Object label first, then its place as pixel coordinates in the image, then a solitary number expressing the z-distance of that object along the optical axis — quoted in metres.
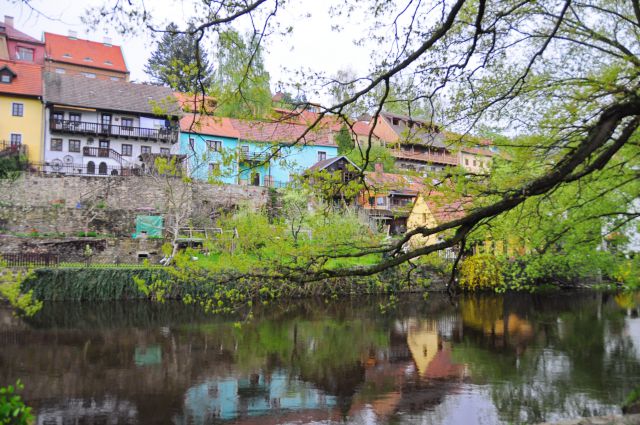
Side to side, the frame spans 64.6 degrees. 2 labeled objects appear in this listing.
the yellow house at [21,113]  31.73
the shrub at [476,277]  26.70
